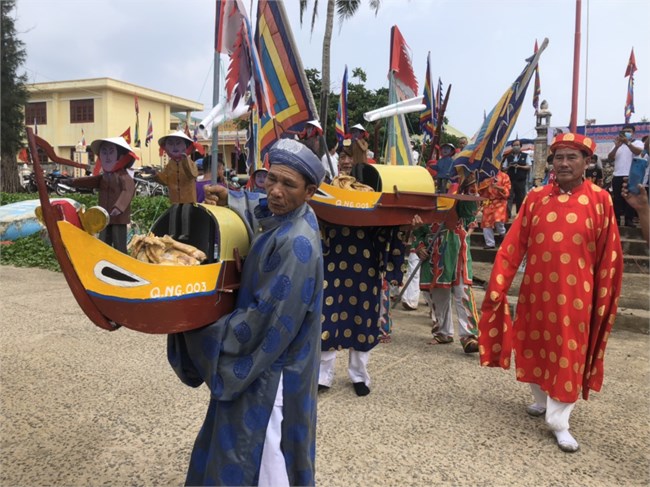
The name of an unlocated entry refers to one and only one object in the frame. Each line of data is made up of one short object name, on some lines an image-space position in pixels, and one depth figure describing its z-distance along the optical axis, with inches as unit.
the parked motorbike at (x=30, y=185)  727.4
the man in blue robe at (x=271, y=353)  66.4
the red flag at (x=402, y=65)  219.9
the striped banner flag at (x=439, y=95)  307.9
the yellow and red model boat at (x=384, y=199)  130.3
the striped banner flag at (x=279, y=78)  121.3
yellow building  1063.6
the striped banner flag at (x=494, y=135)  155.4
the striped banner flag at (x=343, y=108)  349.1
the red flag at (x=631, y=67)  524.1
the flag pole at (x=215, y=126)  127.0
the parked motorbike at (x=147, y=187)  704.4
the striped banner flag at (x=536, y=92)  490.4
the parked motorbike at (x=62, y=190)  643.5
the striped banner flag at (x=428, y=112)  275.0
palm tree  439.5
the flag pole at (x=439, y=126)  170.7
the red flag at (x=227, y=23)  142.0
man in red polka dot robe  121.4
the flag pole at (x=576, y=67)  189.6
